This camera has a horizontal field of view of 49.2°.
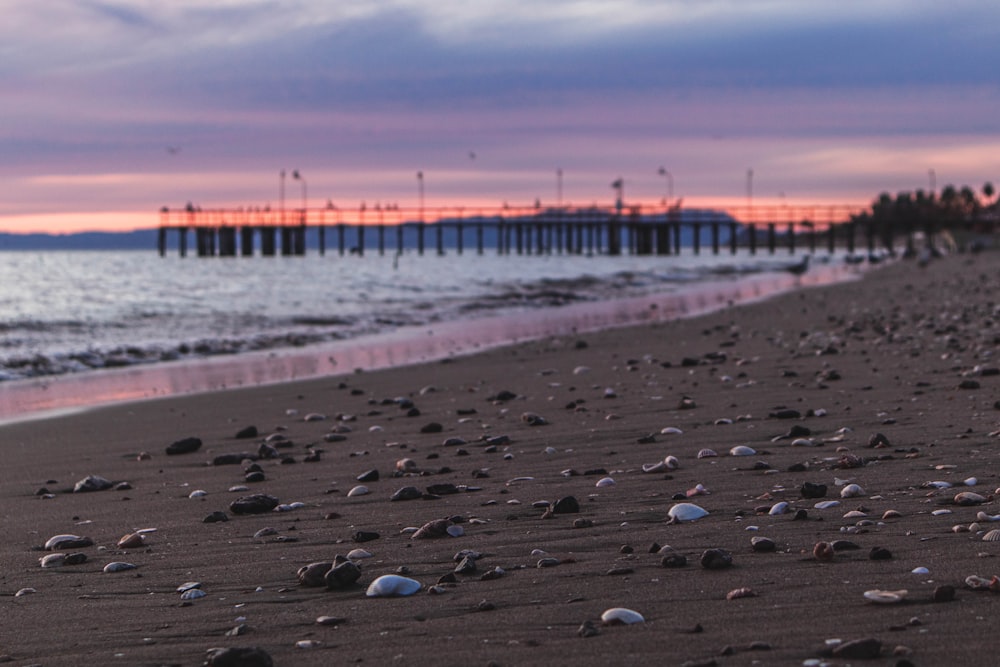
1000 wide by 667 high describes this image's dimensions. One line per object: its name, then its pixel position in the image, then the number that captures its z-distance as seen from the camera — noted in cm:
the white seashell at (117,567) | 395
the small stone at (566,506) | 447
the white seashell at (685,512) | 423
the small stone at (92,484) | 577
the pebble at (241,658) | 278
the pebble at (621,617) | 299
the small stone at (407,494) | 500
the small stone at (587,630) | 292
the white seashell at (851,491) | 447
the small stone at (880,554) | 346
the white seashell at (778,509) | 423
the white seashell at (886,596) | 301
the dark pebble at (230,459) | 652
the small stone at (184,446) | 701
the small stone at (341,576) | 351
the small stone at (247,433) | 764
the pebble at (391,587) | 340
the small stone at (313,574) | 357
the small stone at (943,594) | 298
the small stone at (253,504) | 489
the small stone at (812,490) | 450
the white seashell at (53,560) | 410
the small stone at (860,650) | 263
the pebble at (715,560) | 349
